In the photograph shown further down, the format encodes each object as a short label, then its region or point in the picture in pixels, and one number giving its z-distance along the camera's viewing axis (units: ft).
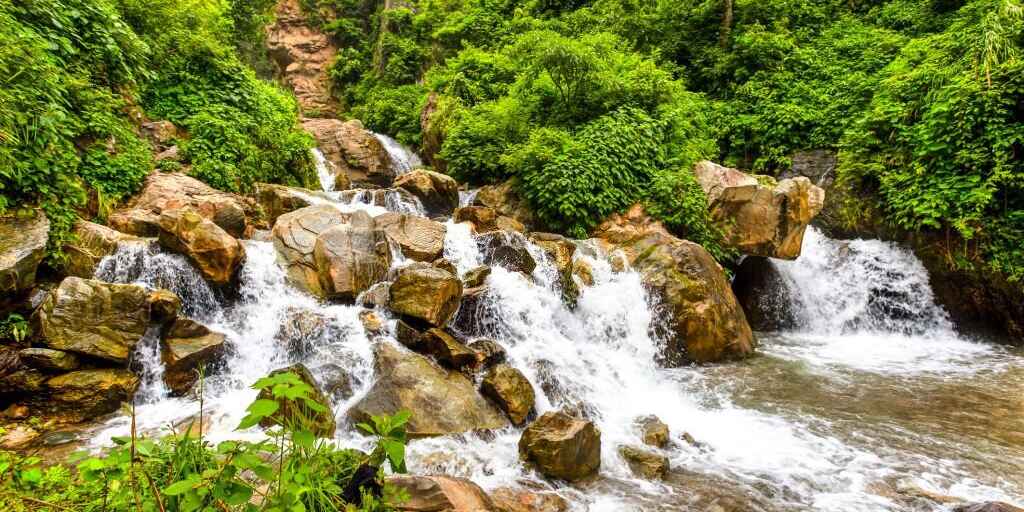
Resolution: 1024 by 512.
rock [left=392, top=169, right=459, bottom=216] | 40.96
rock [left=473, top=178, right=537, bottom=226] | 37.78
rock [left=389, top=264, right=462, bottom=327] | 22.74
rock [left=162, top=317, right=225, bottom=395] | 19.33
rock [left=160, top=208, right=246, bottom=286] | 22.95
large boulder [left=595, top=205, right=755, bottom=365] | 28.50
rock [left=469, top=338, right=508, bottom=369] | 22.33
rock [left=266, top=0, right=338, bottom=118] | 83.41
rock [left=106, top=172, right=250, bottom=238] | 25.36
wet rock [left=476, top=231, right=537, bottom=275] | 29.09
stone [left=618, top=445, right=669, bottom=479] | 16.38
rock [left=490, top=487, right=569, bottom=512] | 14.12
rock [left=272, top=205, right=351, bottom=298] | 25.63
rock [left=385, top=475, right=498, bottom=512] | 10.52
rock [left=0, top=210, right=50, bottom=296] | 17.76
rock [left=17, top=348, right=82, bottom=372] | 16.93
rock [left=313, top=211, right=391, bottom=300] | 25.20
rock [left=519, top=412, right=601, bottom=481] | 15.66
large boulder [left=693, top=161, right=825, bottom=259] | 33.91
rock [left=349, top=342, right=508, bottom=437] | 18.08
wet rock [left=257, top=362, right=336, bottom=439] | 15.70
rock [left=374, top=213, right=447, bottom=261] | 28.58
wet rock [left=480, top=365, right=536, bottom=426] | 19.67
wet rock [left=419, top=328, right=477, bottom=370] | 21.48
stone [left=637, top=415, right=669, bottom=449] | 18.57
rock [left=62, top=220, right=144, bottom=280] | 20.71
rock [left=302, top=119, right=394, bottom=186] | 54.75
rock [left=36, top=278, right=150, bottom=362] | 17.66
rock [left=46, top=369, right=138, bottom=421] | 16.96
